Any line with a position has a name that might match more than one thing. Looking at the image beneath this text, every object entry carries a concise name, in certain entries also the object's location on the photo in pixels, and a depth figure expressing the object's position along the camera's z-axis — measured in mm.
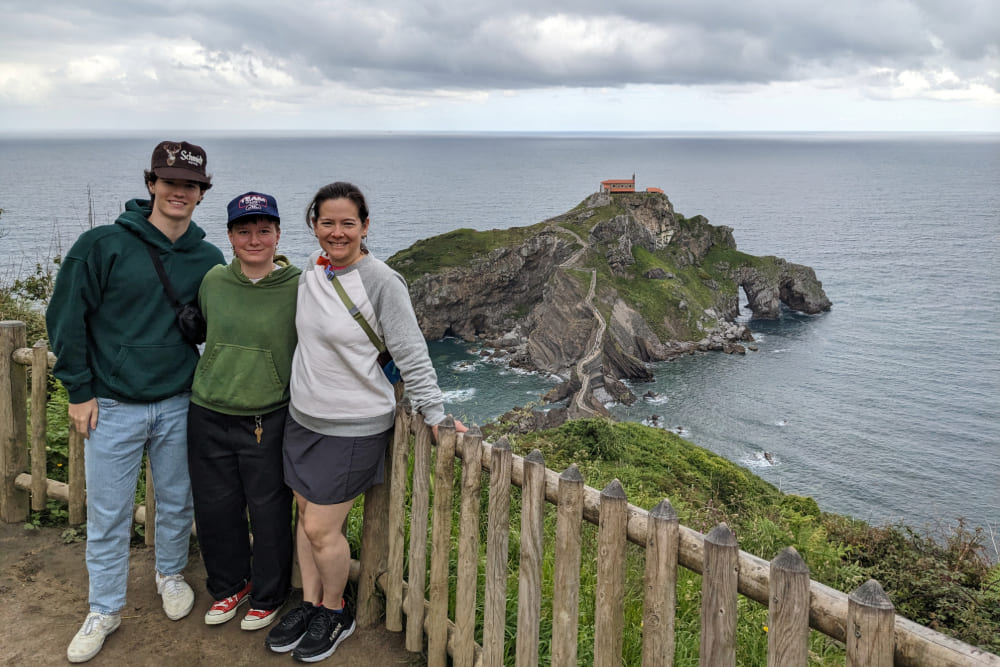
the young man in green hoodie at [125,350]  4223
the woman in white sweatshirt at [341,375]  4027
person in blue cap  4285
